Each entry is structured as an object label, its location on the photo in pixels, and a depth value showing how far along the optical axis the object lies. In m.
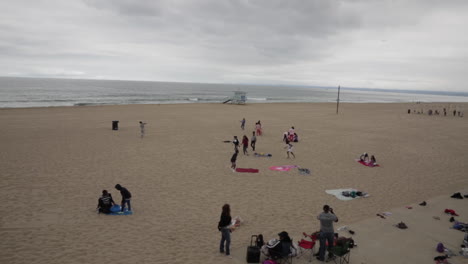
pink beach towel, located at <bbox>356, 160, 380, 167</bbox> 15.36
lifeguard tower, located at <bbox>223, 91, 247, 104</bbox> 61.81
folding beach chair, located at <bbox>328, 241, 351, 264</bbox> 6.25
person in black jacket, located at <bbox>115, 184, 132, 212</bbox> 8.77
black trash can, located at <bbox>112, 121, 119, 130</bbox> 24.35
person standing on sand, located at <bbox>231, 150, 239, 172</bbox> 13.35
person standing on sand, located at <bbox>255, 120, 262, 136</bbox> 23.52
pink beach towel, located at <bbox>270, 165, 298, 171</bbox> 14.17
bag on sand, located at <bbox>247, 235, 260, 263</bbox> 6.48
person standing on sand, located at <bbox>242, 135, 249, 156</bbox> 16.66
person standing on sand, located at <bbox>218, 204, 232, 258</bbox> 6.55
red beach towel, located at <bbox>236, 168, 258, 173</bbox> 13.68
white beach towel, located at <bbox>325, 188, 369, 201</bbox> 10.66
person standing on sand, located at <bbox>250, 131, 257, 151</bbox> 17.65
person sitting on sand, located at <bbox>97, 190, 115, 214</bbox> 8.87
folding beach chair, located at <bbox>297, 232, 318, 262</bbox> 6.89
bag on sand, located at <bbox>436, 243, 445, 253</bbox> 7.03
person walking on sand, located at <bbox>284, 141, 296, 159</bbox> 16.47
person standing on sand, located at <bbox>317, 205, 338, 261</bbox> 6.55
